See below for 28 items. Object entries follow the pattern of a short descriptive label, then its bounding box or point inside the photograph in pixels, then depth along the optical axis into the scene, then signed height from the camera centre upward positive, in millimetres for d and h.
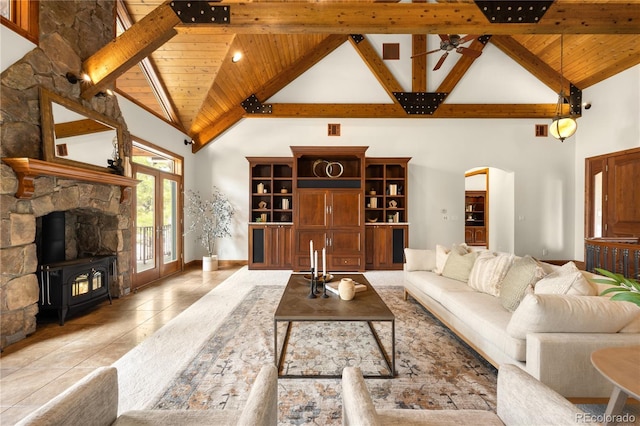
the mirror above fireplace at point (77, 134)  2984 +970
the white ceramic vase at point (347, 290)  2512 -684
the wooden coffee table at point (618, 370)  1143 -679
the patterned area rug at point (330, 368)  1861 -1245
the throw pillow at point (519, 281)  2295 -578
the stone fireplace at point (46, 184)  2656 +347
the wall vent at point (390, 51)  6250 +3588
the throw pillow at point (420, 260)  3920 -663
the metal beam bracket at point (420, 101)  6297 +2501
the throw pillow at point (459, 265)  3303 -634
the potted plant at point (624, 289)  1148 -316
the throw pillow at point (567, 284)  1987 -526
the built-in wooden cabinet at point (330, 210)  5848 +78
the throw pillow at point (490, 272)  2775 -614
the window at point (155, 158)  4750 +1062
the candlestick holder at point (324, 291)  2605 -728
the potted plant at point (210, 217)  6324 -74
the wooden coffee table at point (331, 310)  2143 -777
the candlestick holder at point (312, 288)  2600 -697
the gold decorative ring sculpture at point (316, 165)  6326 +1080
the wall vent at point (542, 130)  6520 +1897
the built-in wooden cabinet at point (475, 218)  9516 -192
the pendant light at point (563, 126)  4543 +1393
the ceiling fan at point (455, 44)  4032 +2490
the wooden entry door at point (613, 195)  5133 +329
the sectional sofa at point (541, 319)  1646 -744
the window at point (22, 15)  2717 +1966
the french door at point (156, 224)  4770 -198
